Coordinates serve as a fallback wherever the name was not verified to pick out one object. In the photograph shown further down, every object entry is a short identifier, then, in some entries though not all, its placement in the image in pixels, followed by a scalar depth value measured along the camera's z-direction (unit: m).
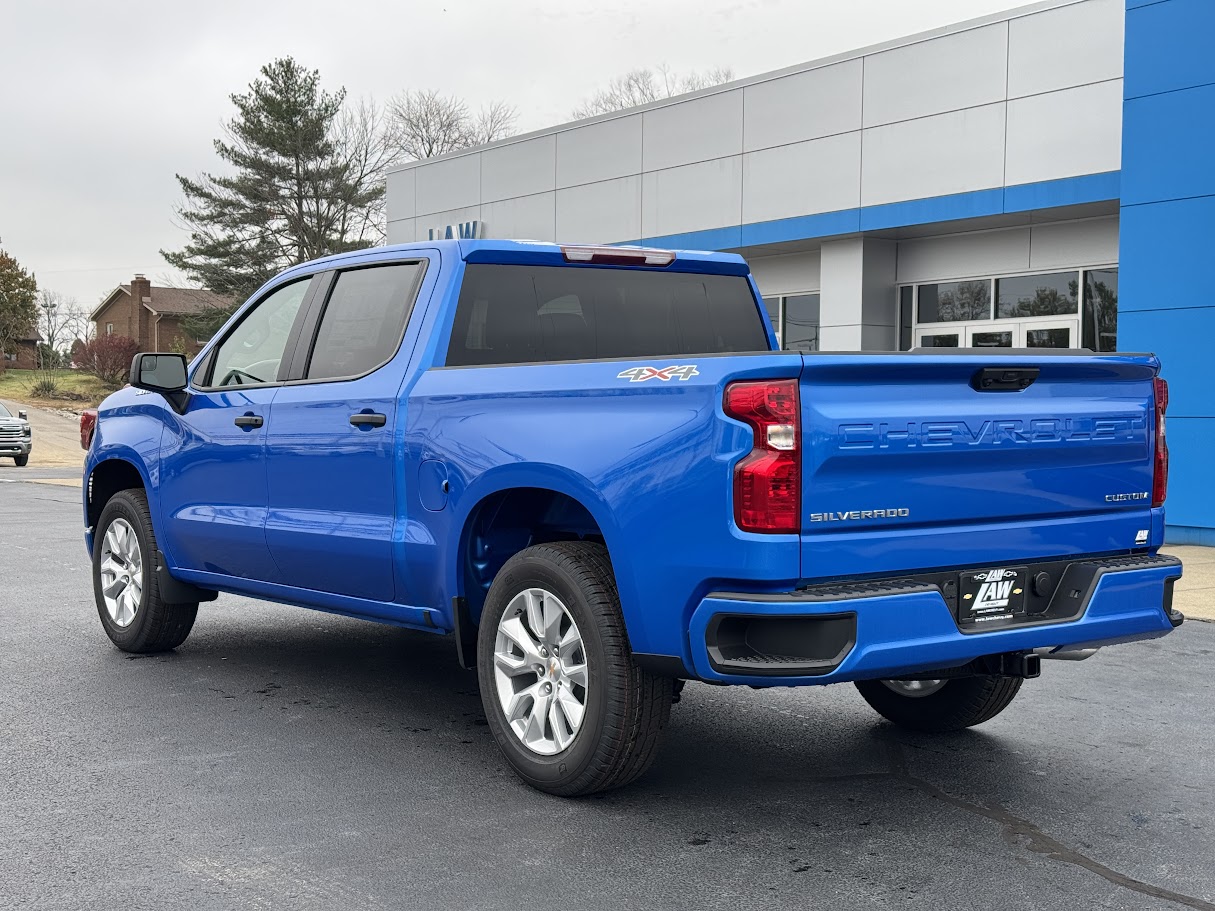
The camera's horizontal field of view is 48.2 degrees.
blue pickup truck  4.14
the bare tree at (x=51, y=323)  100.12
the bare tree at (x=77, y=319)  102.01
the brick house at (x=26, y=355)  89.94
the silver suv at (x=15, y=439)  34.44
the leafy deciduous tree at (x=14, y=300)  77.69
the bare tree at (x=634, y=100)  54.97
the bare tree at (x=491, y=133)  59.00
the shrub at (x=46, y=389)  63.08
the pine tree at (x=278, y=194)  53.78
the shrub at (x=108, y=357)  65.44
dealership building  14.55
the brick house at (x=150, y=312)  84.94
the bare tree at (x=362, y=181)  54.66
